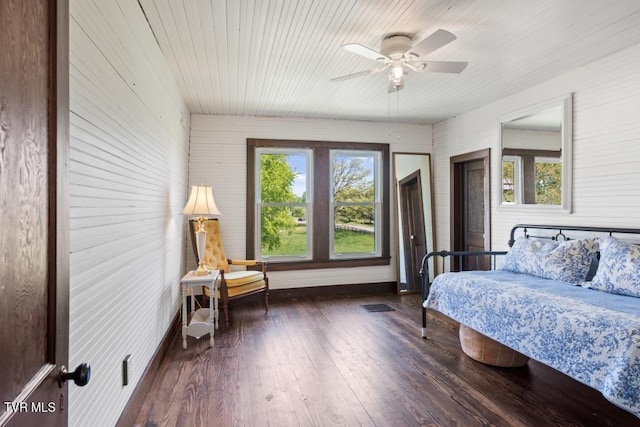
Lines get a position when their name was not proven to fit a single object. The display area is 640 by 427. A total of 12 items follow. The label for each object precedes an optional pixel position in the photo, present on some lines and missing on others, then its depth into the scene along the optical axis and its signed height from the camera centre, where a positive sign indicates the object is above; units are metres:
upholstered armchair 3.93 -0.67
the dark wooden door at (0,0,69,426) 0.64 +0.01
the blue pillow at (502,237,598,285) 2.86 -0.35
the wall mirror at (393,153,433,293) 5.41 +0.02
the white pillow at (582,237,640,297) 2.39 -0.36
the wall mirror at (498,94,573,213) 3.42 +0.63
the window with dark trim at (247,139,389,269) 5.08 +0.21
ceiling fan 2.52 +1.16
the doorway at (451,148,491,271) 4.49 +0.15
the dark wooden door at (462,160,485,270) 4.68 +0.12
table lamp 3.55 +0.09
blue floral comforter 1.77 -0.65
